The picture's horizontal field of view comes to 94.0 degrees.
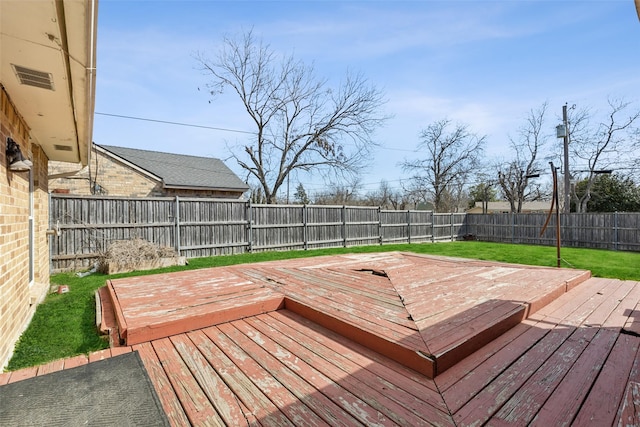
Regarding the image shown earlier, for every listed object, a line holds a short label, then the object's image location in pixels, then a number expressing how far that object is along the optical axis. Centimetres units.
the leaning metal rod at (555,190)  557
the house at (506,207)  3547
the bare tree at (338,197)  3204
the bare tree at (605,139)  1603
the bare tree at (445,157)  2138
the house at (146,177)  1131
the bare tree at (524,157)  1930
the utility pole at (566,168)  1294
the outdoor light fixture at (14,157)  236
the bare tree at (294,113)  1365
